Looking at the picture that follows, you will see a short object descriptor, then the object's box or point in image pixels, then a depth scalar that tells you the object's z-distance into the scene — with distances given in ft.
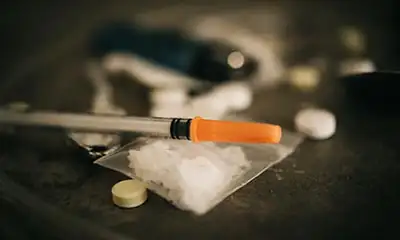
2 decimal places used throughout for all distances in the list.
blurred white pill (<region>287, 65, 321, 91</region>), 0.95
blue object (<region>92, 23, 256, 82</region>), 0.97
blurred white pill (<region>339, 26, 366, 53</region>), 0.95
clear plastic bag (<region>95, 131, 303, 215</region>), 0.69
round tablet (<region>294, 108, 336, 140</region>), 0.80
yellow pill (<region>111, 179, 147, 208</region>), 0.69
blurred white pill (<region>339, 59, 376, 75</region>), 0.89
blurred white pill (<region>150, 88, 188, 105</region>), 0.90
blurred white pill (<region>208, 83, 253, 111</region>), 0.89
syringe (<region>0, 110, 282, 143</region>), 0.72
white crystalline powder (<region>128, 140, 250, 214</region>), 0.69
